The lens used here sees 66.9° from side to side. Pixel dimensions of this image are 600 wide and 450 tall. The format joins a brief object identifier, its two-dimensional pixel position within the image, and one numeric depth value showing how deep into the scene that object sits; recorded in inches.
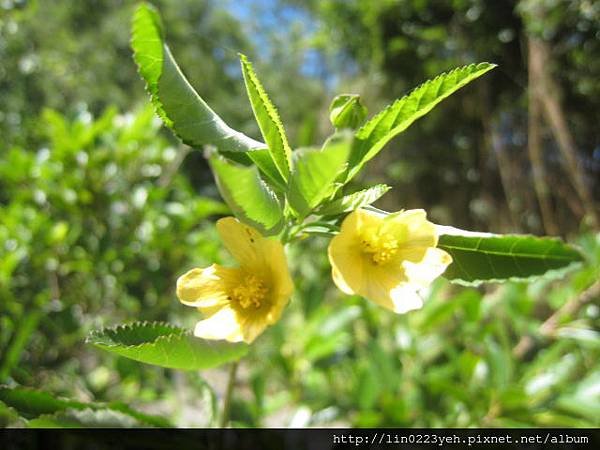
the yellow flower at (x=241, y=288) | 2.3
